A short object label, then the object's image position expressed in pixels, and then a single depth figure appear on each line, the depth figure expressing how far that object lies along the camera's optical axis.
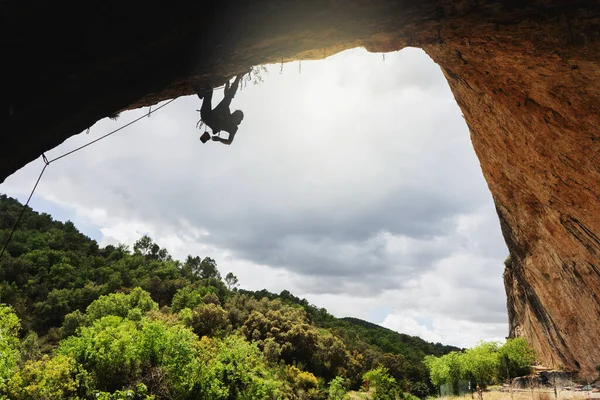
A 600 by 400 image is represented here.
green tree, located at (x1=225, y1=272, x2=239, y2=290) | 125.99
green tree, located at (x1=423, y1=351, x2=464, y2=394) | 44.78
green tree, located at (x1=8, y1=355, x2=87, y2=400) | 16.78
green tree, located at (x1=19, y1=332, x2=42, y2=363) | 39.44
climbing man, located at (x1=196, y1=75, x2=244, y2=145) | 6.47
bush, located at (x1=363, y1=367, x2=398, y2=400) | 37.69
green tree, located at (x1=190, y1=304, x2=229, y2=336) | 51.38
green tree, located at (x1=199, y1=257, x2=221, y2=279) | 131.12
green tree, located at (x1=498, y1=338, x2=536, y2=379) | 39.47
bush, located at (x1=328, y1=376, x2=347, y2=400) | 41.28
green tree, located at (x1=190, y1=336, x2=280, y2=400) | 19.33
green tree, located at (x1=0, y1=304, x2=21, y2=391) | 15.47
